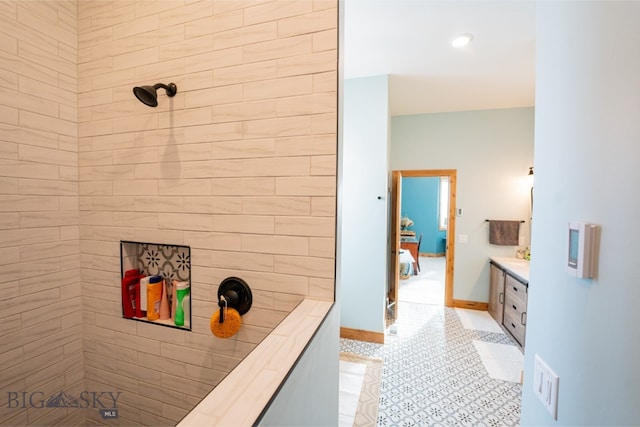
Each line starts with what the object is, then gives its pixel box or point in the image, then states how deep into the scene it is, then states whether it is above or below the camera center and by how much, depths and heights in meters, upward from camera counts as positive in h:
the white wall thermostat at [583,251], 0.63 -0.11
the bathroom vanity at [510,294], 2.80 -1.07
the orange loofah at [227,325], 1.07 -0.51
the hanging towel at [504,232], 3.76 -0.38
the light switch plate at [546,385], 0.73 -0.54
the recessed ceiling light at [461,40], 2.11 +1.41
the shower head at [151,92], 1.11 +0.48
